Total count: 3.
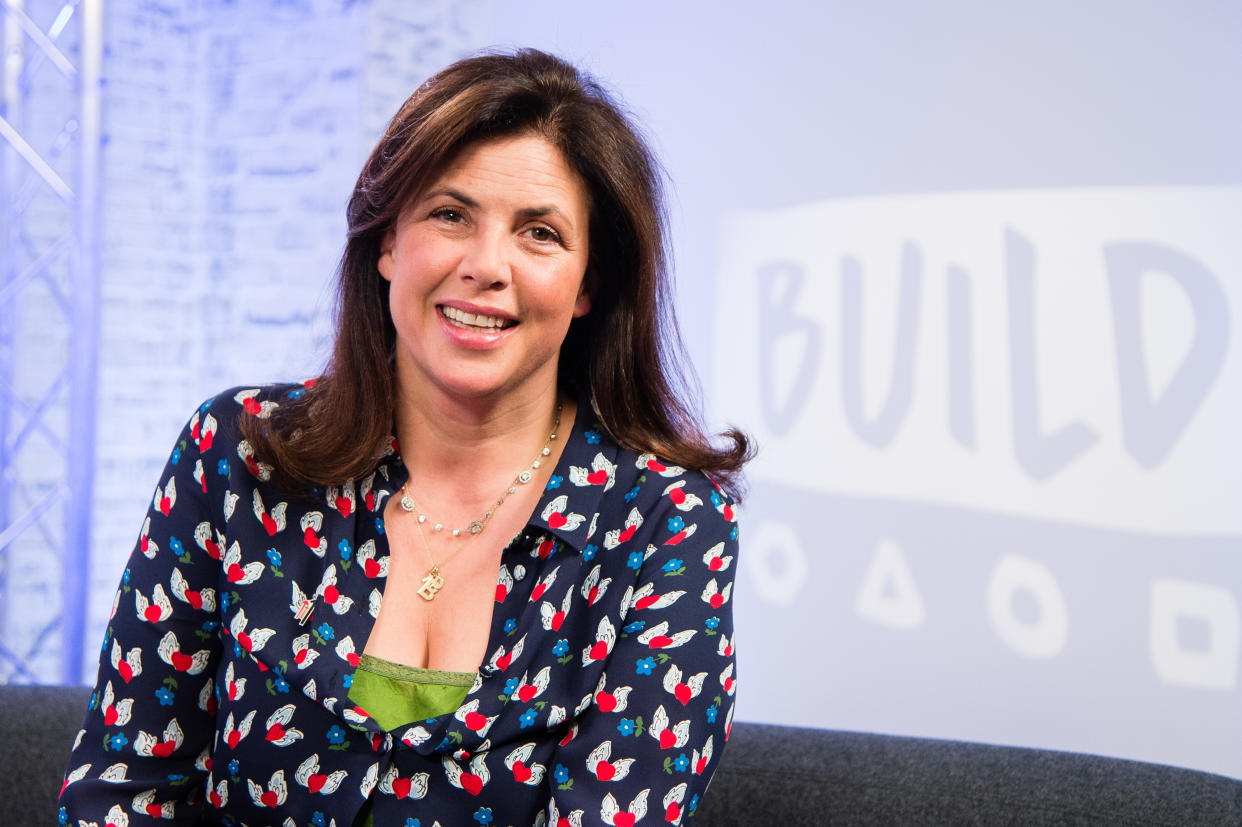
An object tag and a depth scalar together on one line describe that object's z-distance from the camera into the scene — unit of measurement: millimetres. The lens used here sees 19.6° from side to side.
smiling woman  2442
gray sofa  2639
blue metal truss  3688
